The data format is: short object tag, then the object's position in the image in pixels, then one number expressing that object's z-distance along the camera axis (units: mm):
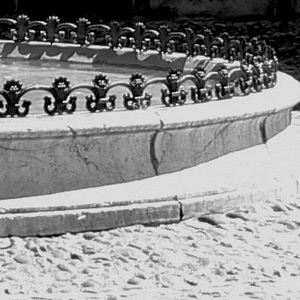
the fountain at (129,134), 5680
